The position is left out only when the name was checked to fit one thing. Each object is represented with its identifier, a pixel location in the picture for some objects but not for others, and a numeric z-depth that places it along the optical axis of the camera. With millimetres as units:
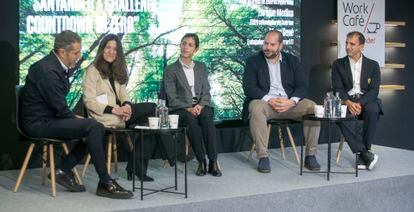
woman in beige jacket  4812
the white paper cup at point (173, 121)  4215
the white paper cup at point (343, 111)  4902
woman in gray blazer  5075
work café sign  6691
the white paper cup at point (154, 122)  4177
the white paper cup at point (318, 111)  4905
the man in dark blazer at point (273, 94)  5250
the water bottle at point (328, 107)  4902
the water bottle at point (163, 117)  4219
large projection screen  5277
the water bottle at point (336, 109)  4893
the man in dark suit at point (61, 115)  4266
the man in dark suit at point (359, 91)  5422
